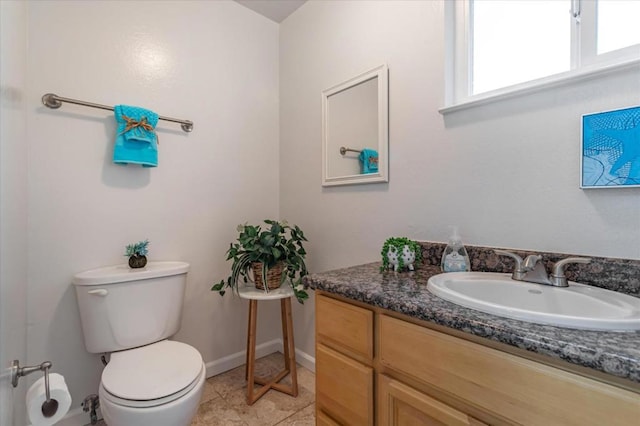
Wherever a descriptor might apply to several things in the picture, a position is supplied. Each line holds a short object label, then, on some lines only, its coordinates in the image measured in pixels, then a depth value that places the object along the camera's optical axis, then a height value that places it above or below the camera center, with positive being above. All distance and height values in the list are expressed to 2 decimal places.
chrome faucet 0.89 -0.20
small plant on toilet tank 1.53 -0.25
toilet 1.07 -0.66
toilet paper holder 0.70 -0.41
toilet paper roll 0.74 -0.49
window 0.95 +0.61
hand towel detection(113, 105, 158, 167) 1.52 +0.37
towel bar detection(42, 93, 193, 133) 1.39 +0.51
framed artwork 0.86 +0.18
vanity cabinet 0.55 -0.40
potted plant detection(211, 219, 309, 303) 1.67 -0.29
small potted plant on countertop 1.20 -0.19
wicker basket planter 1.72 -0.39
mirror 1.52 +0.44
